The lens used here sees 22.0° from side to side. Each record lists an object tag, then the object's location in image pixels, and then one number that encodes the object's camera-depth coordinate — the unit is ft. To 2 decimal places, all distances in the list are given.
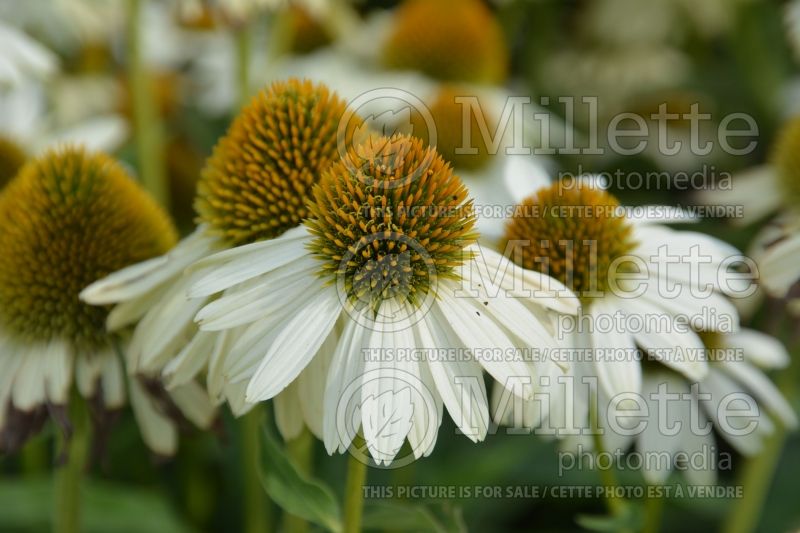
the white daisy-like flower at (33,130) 1.62
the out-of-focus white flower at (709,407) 1.48
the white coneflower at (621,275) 1.36
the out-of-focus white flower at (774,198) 1.47
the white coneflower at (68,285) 1.38
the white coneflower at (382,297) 1.26
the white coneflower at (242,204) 1.34
